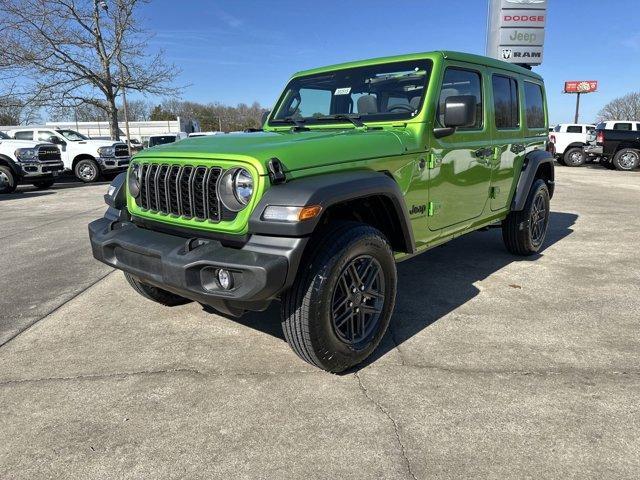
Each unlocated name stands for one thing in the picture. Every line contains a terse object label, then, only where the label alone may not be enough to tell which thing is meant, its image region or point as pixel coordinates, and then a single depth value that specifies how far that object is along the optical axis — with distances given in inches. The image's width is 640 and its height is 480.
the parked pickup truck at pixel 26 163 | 496.4
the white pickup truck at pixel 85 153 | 623.5
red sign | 1852.4
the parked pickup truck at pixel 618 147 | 691.4
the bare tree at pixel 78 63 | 816.3
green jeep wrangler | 96.7
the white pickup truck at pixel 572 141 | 788.0
